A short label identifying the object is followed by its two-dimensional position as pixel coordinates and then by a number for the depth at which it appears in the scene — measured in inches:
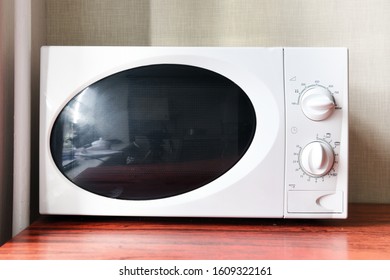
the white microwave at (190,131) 28.7
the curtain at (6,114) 29.5
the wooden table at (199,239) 23.6
